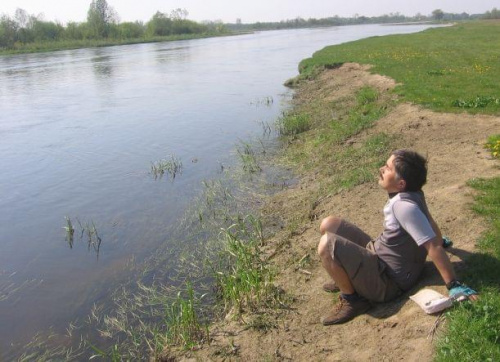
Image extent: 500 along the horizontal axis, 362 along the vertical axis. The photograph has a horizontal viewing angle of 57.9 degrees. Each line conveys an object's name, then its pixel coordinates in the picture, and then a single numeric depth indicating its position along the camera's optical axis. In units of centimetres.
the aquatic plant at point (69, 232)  852
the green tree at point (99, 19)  10329
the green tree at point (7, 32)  8138
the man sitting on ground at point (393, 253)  398
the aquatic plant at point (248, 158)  1166
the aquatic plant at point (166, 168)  1194
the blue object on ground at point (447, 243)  477
